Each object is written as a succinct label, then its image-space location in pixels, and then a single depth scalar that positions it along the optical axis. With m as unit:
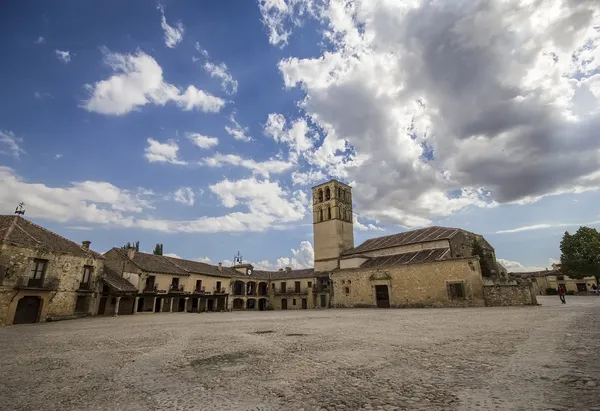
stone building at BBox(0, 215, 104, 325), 16.59
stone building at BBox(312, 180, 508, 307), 22.66
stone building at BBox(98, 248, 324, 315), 26.73
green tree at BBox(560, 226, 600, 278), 38.53
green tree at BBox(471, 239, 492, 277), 27.95
